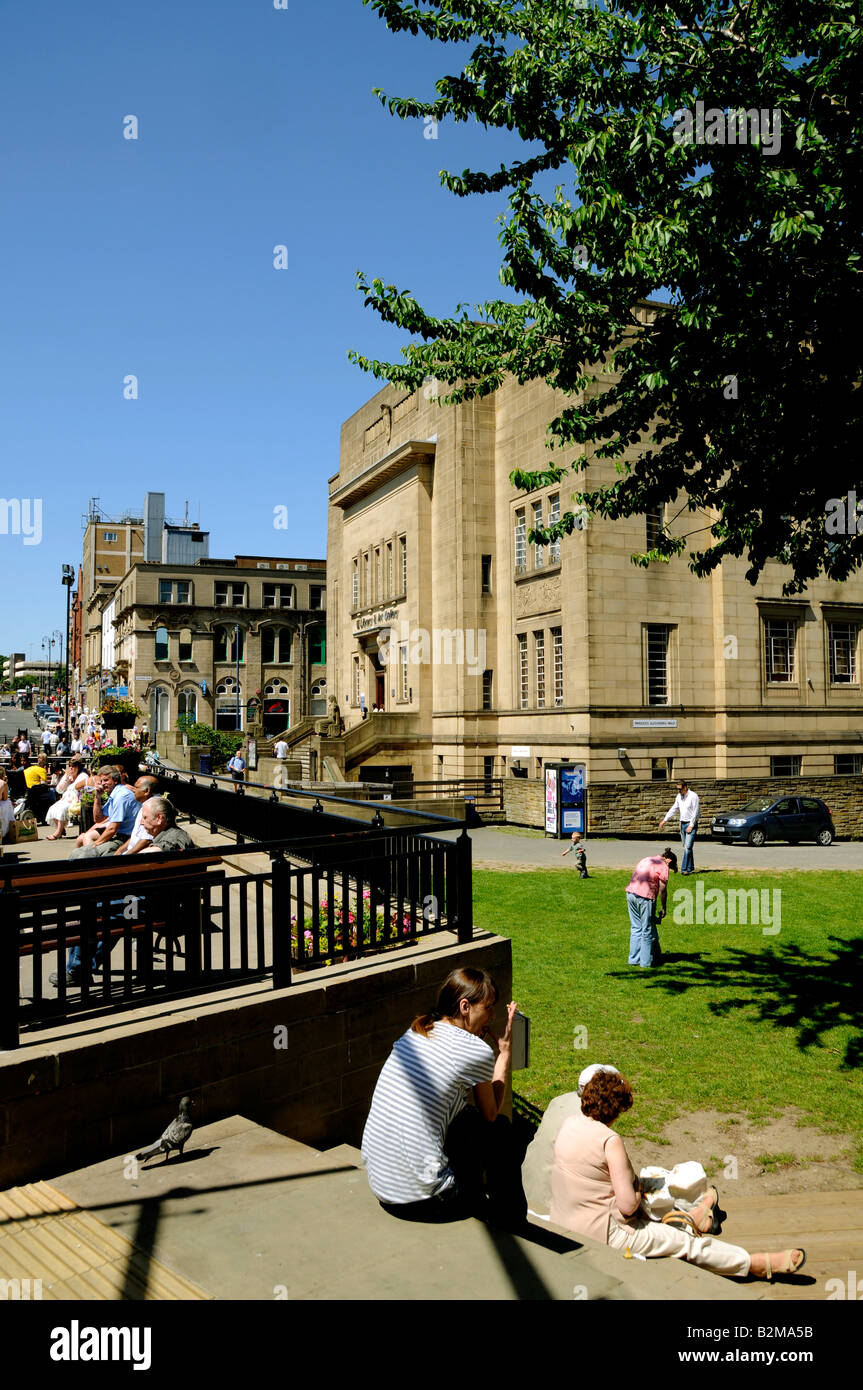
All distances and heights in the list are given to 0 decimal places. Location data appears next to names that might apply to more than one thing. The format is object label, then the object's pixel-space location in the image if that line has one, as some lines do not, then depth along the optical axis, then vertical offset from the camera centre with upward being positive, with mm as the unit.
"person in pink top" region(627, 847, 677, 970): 11852 -2462
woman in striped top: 4199 -1999
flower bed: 6844 -1779
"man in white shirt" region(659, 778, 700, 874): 20047 -2082
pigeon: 4742 -2215
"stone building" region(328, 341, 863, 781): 31078 +2980
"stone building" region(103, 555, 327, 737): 71312 +6540
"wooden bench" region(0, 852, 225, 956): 5270 -1091
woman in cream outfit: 4836 -2686
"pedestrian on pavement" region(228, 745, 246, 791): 36419 -1912
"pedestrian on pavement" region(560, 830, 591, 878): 19547 -3004
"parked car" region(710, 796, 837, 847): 27062 -3203
